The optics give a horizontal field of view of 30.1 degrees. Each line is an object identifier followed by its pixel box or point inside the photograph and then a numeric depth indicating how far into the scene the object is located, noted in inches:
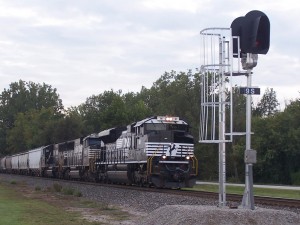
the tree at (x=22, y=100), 5502.0
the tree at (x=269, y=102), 4904.0
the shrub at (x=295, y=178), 2133.4
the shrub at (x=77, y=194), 1035.7
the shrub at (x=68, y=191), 1085.5
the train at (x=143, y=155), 1151.0
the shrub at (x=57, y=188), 1199.8
